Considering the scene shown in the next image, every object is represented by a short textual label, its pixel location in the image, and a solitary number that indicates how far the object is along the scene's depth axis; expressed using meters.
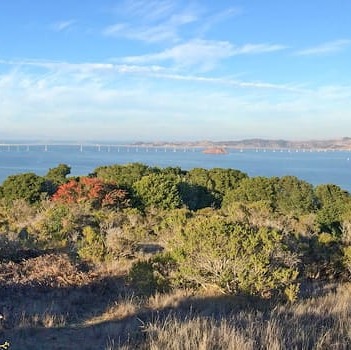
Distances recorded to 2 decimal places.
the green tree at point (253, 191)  29.02
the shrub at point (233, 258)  6.62
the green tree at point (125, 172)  31.64
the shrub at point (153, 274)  7.12
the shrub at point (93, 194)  22.45
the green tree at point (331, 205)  18.09
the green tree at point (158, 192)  25.05
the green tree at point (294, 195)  28.38
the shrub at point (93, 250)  9.58
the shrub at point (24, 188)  27.44
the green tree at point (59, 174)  34.18
